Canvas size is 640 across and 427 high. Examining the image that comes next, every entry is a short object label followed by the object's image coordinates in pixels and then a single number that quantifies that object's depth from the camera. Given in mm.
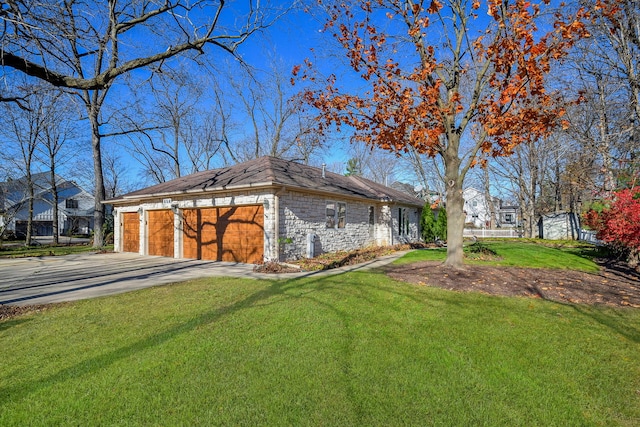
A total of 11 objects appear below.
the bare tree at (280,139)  27859
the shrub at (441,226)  22359
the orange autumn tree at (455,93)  7121
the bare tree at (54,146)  23339
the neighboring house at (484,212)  53094
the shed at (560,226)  24812
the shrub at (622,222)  9359
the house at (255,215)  11508
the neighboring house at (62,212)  33594
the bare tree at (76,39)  5320
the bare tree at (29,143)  21812
